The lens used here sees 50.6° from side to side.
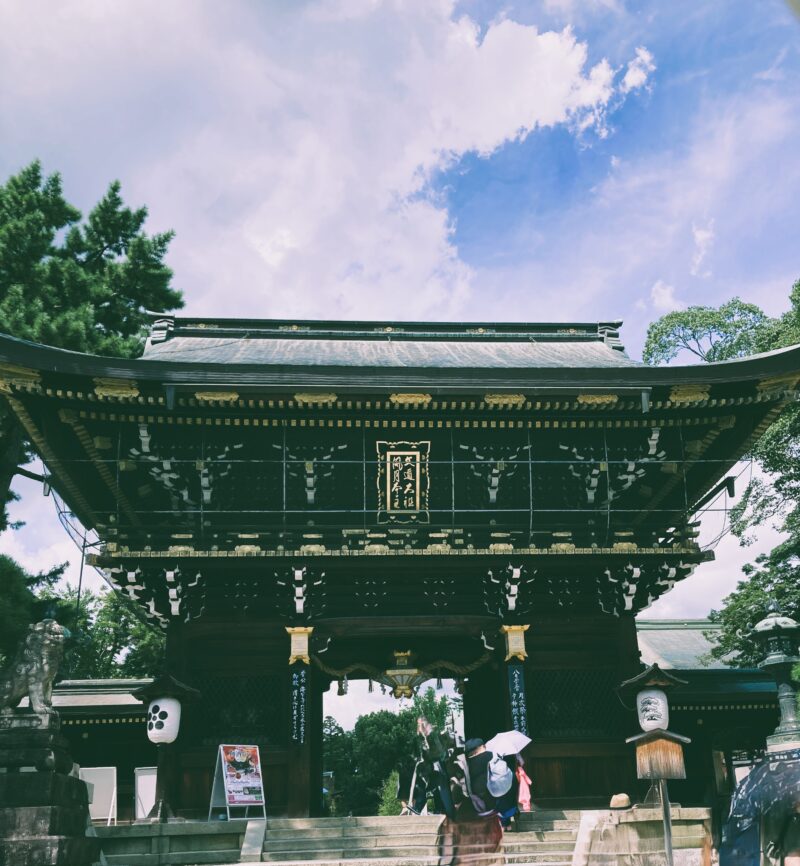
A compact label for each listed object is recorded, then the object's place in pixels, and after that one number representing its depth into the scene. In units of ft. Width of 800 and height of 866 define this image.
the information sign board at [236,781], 47.09
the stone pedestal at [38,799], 36.52
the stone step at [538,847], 42.96
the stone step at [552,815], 46.91
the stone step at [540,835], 44.14
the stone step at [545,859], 41.37
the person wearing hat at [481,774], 29.43
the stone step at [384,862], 39.36
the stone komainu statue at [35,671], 39.99
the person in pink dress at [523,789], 47.19
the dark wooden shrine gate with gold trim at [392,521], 51.49
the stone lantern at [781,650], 43.29
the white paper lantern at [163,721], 49.44
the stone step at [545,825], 45.91
